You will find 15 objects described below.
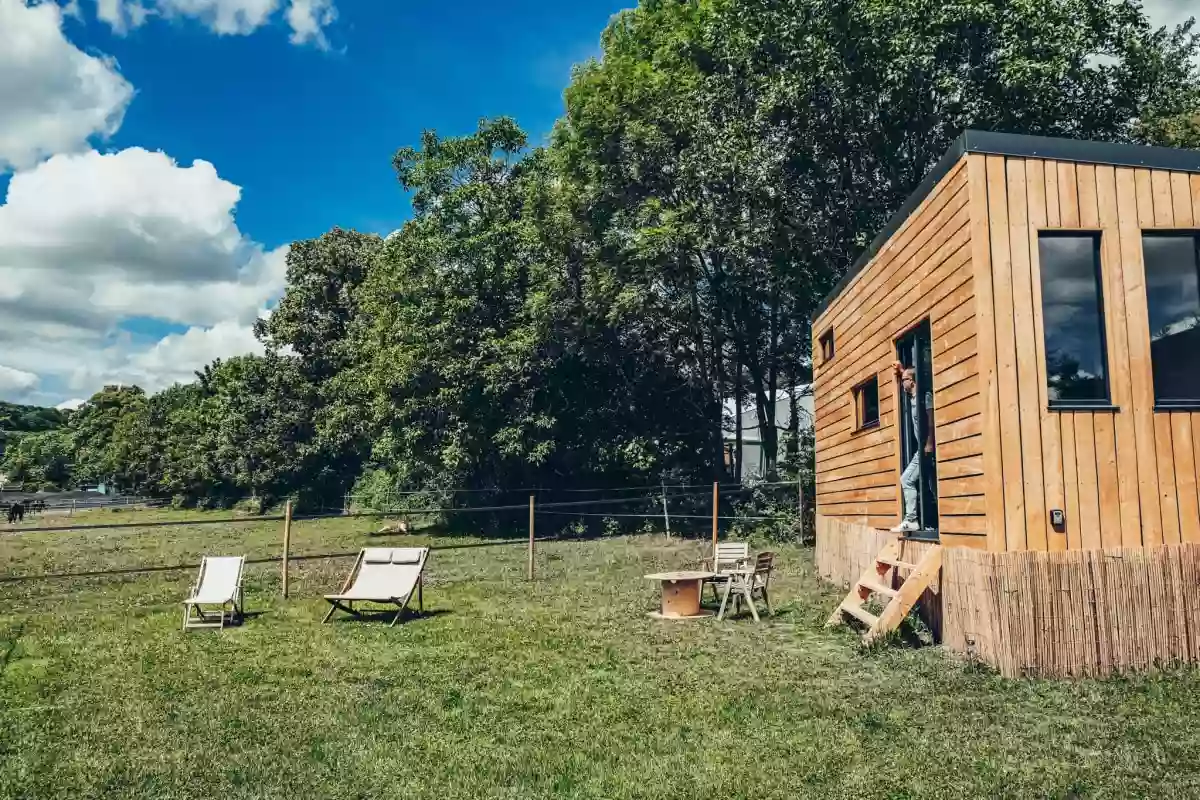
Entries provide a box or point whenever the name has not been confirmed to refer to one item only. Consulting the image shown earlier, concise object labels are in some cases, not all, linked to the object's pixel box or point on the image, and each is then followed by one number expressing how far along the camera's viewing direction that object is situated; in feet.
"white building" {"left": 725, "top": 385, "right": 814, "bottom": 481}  78.02
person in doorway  28.04
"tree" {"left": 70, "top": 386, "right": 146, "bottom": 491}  234.79
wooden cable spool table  30.83
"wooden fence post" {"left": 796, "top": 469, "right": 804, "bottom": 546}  58.90
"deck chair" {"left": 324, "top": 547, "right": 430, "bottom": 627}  31.63
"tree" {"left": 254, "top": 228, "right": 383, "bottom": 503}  113.50
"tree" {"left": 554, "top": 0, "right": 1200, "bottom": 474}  55.52
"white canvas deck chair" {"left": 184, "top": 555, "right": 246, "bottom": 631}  30.89
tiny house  21.13
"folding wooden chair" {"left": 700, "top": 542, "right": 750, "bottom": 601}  35.35
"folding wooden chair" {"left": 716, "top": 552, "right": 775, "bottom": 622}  30.04
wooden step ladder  23.65
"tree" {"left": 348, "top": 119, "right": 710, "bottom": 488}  74.23
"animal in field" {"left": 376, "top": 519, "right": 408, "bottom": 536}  84.80
